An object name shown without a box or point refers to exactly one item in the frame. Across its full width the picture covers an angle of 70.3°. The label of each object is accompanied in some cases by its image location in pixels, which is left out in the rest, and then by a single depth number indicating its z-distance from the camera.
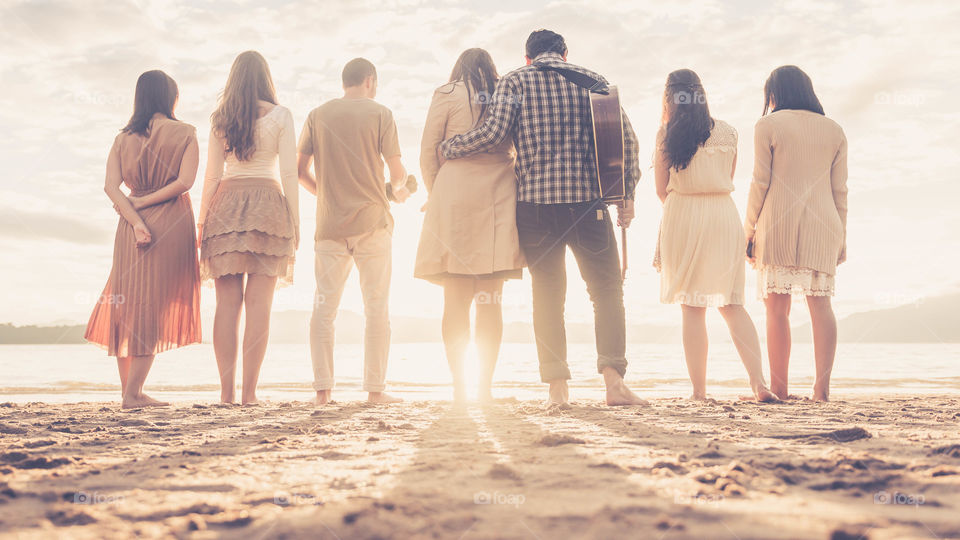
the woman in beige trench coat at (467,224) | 3.85
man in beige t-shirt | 4.25
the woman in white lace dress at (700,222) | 4.21
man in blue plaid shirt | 3.72
